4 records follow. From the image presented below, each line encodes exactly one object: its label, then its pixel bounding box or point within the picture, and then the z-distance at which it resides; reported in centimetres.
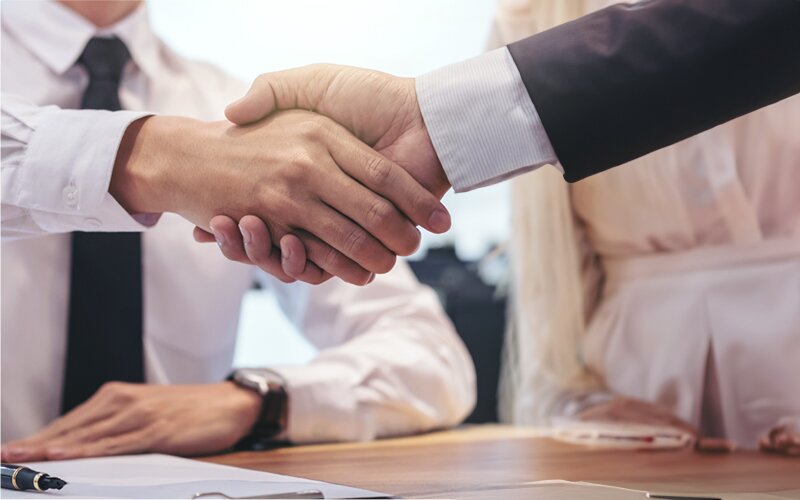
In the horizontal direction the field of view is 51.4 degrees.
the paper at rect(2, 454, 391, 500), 55
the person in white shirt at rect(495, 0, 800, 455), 107
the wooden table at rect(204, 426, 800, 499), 62
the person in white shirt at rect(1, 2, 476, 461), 85
